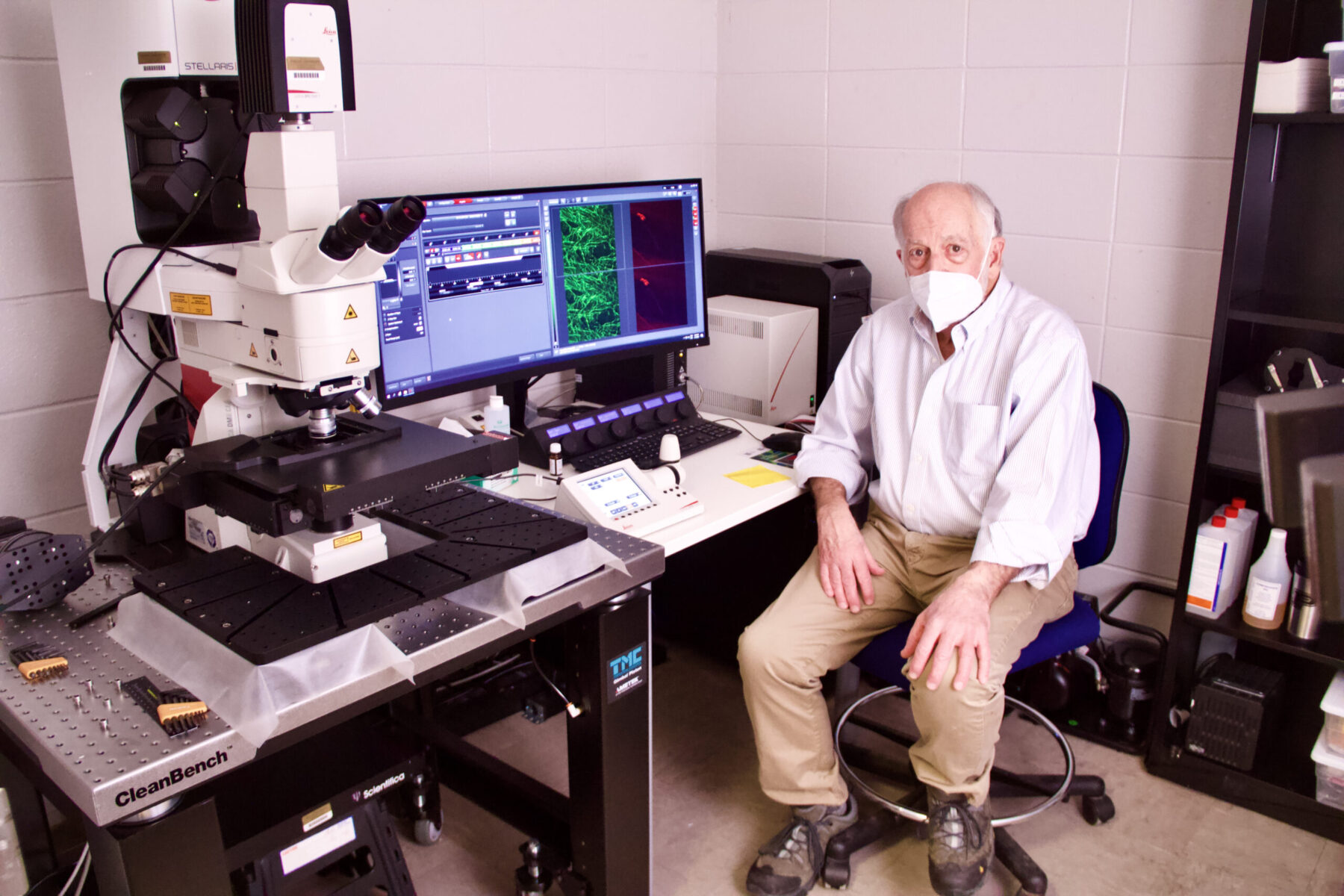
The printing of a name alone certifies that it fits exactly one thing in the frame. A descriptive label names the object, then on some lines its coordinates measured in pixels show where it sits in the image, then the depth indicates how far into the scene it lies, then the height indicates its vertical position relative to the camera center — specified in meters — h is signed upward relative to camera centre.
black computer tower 2.58 -0.27
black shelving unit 1.99 -0.31
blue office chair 1.94 -0.89
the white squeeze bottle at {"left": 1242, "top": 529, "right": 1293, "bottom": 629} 2.12 -0.81
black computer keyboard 2.12 -0.55
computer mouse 2.29 -0.57
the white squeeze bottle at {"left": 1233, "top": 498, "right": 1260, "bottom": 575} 2.22 -0.71
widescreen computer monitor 1.98 -0.21
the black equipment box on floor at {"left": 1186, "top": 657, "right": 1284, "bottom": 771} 2.19 -1.11
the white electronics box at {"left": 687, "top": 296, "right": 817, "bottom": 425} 2.51 -0.44
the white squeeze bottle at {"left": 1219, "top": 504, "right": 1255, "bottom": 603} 2.18 -0.76
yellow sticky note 2.10 -0.59
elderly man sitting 1.85 -0.66
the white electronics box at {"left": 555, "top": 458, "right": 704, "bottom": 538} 1.82 -0.56
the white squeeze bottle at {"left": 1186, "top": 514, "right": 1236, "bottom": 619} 2.17 -0.80
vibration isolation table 1.16 -0.66
